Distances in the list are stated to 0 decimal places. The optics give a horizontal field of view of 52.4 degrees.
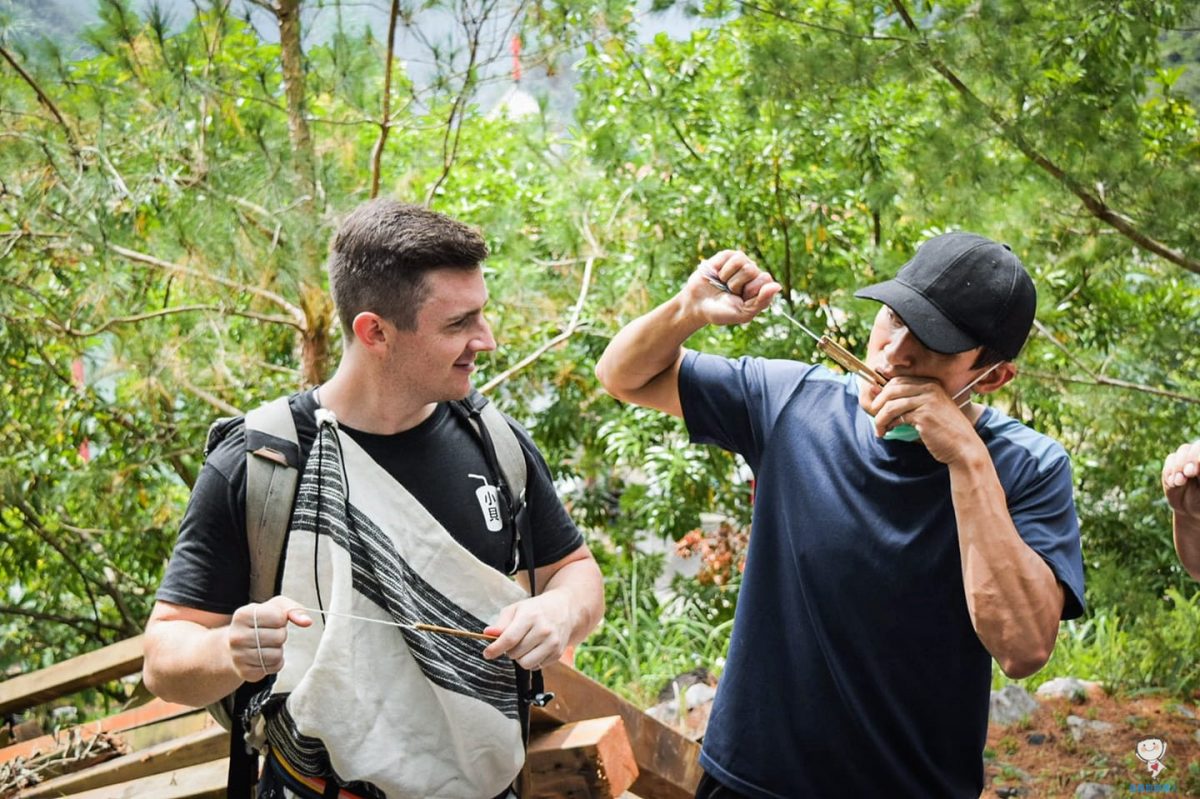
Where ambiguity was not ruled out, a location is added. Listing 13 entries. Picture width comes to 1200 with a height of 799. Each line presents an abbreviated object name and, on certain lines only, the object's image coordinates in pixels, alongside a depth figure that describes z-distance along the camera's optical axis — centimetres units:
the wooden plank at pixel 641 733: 270
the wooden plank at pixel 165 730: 335
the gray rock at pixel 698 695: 488
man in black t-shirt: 199
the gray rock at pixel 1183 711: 470
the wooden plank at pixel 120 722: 359
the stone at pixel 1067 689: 488
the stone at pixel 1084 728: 455
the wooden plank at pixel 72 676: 376
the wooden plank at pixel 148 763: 313
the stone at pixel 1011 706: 468
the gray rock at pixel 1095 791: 403
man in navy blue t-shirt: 214
